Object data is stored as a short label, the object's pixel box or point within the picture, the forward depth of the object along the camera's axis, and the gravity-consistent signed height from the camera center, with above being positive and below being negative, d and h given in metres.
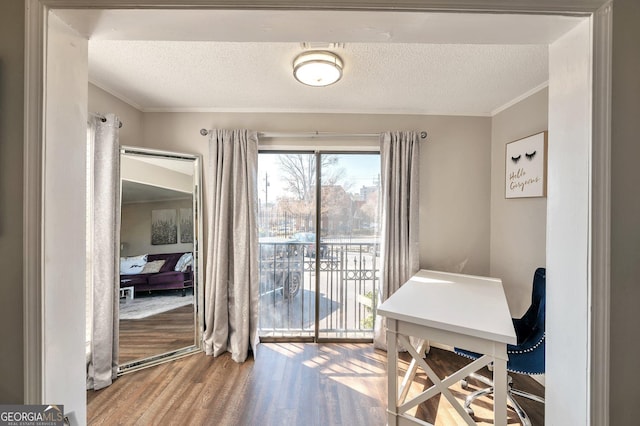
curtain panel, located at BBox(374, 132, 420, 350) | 2.48 +0.03
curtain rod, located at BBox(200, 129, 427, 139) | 2.51 +0.75
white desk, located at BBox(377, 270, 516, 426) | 1.29 -0.61
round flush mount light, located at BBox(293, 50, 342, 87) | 1.62 +0.92
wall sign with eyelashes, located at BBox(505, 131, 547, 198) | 2.03 +0.39
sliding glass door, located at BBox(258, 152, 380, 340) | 2.67 -0.33
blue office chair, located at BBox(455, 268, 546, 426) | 1.60 -0.87
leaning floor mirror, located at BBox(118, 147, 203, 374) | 2.21 -0.42
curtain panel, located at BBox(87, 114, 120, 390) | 1.99 -0.32
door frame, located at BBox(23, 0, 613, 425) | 0.63 +0.13
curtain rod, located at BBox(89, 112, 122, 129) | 1.95 +0.71
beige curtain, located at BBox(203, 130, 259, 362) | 2.44 -0.28
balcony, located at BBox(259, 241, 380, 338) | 2.71 -0.81
